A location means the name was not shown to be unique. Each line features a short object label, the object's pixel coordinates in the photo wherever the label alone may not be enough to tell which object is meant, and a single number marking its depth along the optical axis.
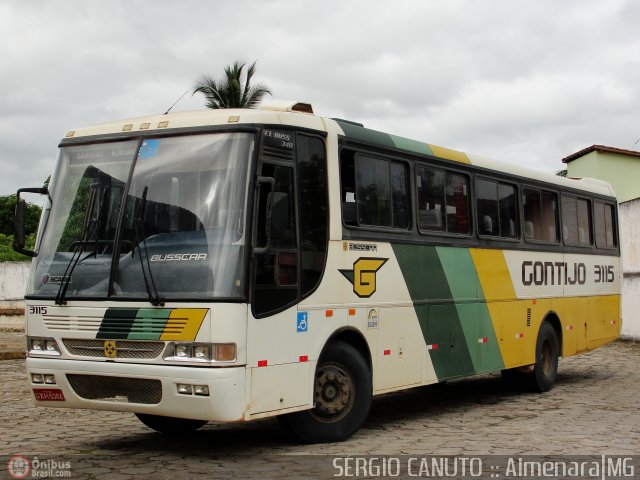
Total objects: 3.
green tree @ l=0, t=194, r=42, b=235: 69.87
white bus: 8.09
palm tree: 37.44
